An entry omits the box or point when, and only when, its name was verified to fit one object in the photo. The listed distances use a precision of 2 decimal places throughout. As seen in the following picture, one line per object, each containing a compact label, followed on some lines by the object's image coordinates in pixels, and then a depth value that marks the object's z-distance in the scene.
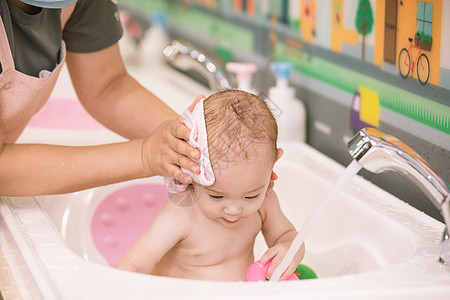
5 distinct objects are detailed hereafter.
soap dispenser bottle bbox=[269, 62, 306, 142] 2.05
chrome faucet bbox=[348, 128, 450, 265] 1.37
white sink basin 1.34
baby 1.50
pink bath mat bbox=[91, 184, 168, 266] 1.92
